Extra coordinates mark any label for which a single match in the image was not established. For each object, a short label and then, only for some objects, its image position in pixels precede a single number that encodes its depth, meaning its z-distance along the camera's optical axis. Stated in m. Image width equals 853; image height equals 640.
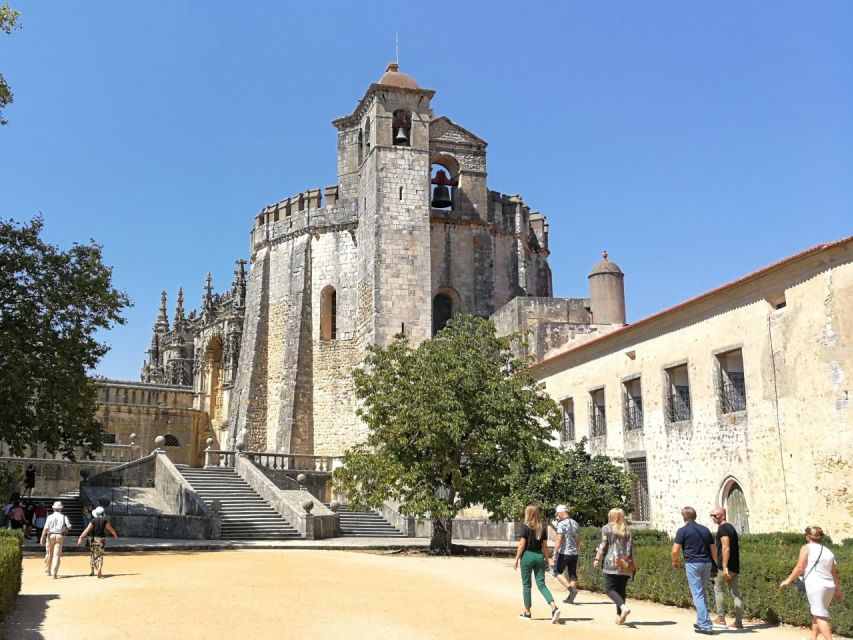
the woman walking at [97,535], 13.65
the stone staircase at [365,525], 25.57
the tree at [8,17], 17.69
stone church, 32.06
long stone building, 15.30
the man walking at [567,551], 12.15
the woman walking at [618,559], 9.92
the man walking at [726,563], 9.99
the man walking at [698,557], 9.59
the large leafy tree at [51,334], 18.77
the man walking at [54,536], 13.55
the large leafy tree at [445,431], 19.80
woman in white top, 8.40
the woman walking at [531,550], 10.21
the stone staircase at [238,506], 22.98
